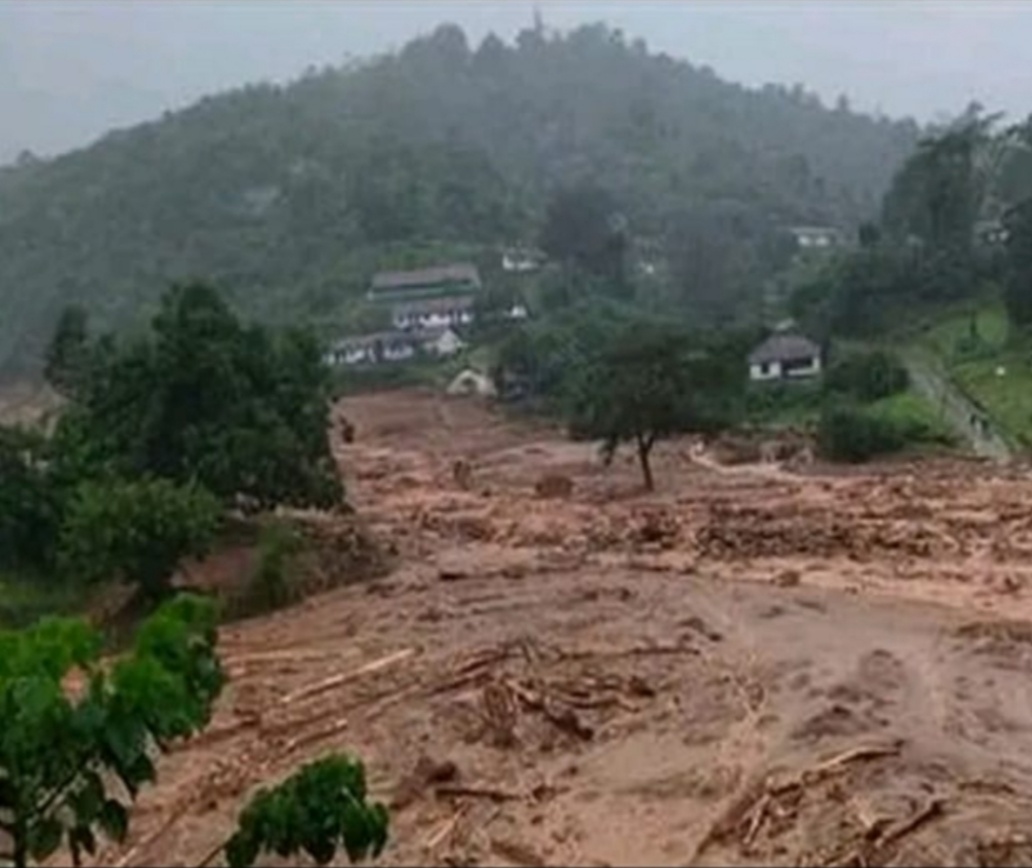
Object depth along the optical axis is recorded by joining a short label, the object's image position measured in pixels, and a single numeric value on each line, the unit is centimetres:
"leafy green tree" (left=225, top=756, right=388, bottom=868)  1177
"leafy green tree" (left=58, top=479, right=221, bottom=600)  2961
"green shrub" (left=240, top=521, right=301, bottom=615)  3228
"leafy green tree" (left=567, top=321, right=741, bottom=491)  4309
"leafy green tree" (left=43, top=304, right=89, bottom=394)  4831
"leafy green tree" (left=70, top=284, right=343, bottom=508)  3366
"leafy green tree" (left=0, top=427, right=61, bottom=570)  3409
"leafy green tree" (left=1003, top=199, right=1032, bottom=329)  5988
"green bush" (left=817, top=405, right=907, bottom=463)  4900
